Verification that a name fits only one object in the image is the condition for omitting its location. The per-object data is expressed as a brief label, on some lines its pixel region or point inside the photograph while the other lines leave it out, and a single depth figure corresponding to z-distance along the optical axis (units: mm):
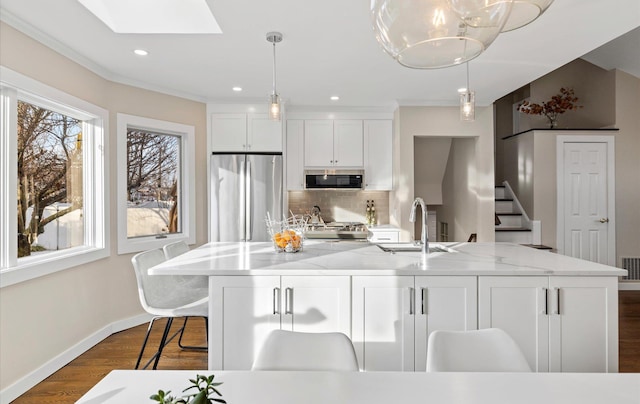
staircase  5009
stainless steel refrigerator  4324
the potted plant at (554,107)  5273
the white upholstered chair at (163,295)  2256
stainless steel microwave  4859
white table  953
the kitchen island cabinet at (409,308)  2062
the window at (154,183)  3715
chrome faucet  2553
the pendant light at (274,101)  2607
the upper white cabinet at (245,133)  4523
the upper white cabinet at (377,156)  4961
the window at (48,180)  2428
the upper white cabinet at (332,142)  4930
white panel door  4977
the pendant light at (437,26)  947
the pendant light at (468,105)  2762
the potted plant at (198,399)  643
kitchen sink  2729
